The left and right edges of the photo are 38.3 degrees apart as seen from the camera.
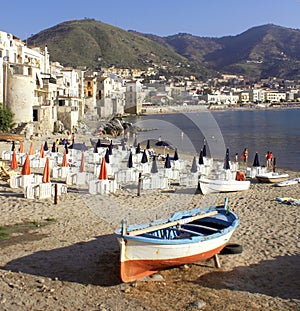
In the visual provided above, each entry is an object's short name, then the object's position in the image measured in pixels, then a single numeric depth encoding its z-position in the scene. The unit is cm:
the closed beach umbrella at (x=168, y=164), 1803
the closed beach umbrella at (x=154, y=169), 1669
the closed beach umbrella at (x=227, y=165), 1803
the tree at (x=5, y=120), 3431
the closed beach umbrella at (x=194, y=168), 1719
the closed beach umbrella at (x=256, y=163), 1989
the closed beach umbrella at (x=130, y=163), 1778
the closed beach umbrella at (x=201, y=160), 1981
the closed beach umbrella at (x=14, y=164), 1742
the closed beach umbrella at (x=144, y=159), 1930
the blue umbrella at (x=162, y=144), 2946
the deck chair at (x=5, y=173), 1562
